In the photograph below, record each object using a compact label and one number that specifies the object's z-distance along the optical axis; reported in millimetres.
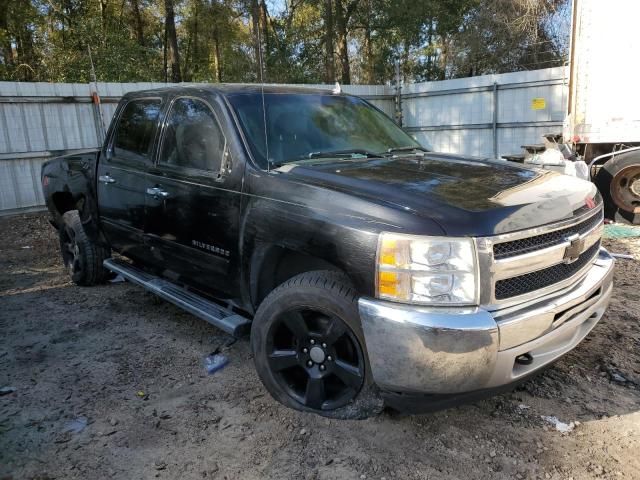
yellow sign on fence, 11680
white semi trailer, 7621
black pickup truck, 2396
